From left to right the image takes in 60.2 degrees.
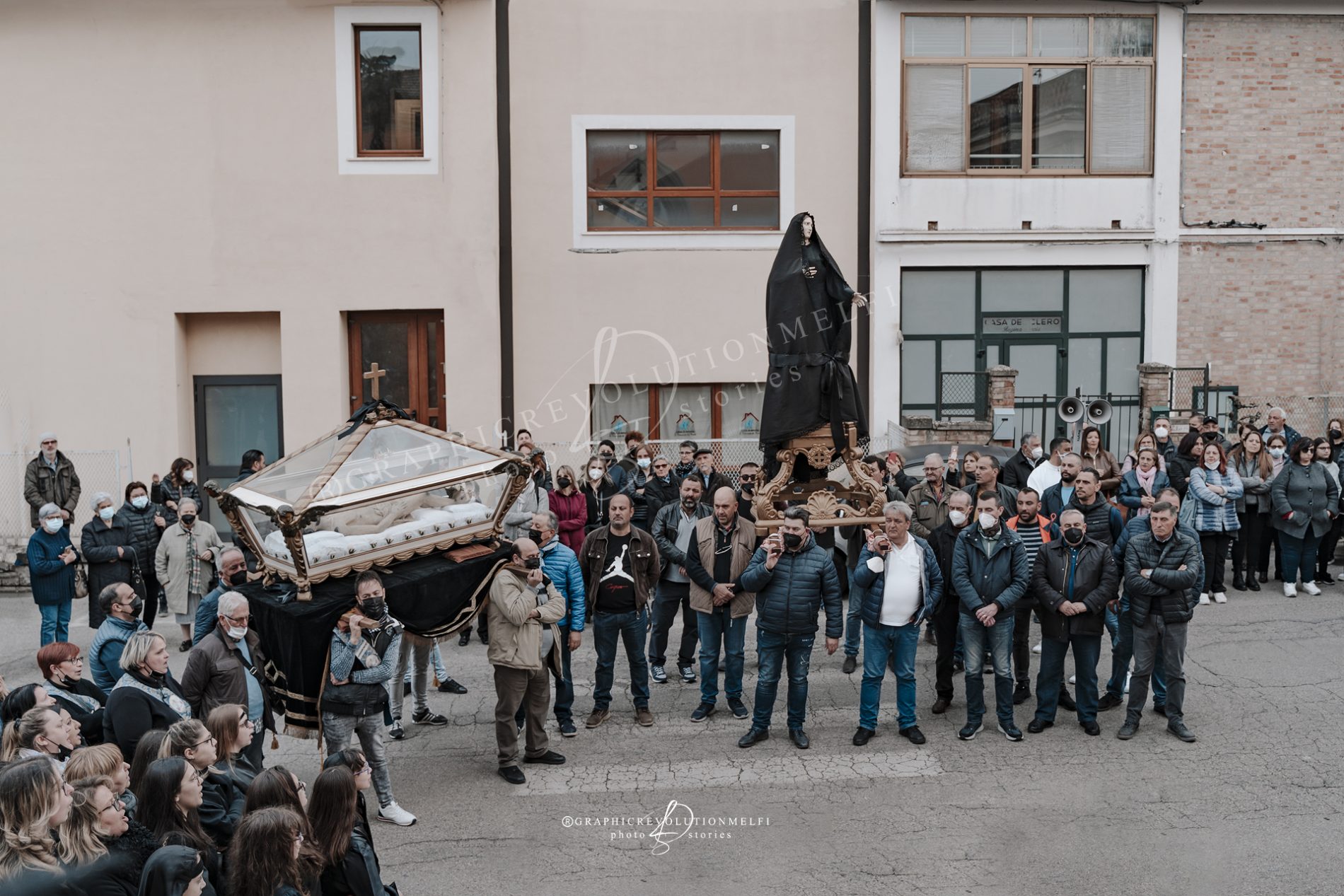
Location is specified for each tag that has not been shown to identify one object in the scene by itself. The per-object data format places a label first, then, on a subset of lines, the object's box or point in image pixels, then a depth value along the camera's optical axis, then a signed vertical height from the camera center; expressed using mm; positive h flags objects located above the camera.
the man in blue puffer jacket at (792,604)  8875 -1944
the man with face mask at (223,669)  7492 -2052
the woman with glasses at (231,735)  6059 -2007
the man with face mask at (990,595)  9062 -1922
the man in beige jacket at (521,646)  8470 -2155
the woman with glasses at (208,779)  5645 -2128
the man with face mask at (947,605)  9617 -2138
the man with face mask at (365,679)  7648 -2160
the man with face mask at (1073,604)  9055 -1977
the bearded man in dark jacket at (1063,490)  11352 -1383
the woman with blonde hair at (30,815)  4609 -1875
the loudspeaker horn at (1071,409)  17062 -873
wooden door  17812 -94
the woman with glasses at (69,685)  6832 -1992
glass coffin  8117 -1079
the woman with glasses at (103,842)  4715 -2041
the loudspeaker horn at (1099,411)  17047 -907
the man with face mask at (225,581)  8805 -1771
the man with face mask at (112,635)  7617 -1859
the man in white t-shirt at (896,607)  9031 -2004
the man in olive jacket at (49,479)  14875 -1641
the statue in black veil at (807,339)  11039 +101
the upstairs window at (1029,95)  18438 +4066
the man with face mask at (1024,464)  13094 -1296
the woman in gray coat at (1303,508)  13172 -1806
